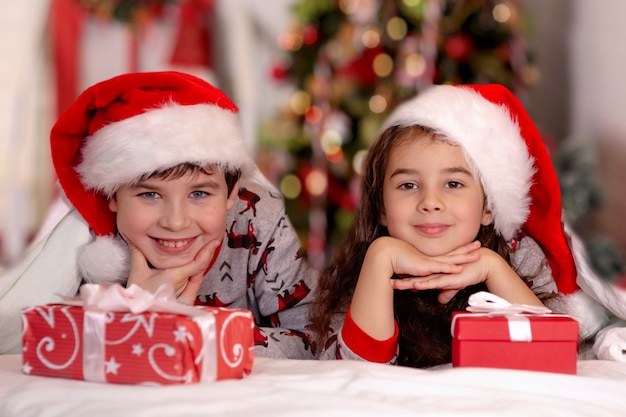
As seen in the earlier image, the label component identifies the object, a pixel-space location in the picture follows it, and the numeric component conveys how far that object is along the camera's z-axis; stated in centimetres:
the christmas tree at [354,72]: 331
